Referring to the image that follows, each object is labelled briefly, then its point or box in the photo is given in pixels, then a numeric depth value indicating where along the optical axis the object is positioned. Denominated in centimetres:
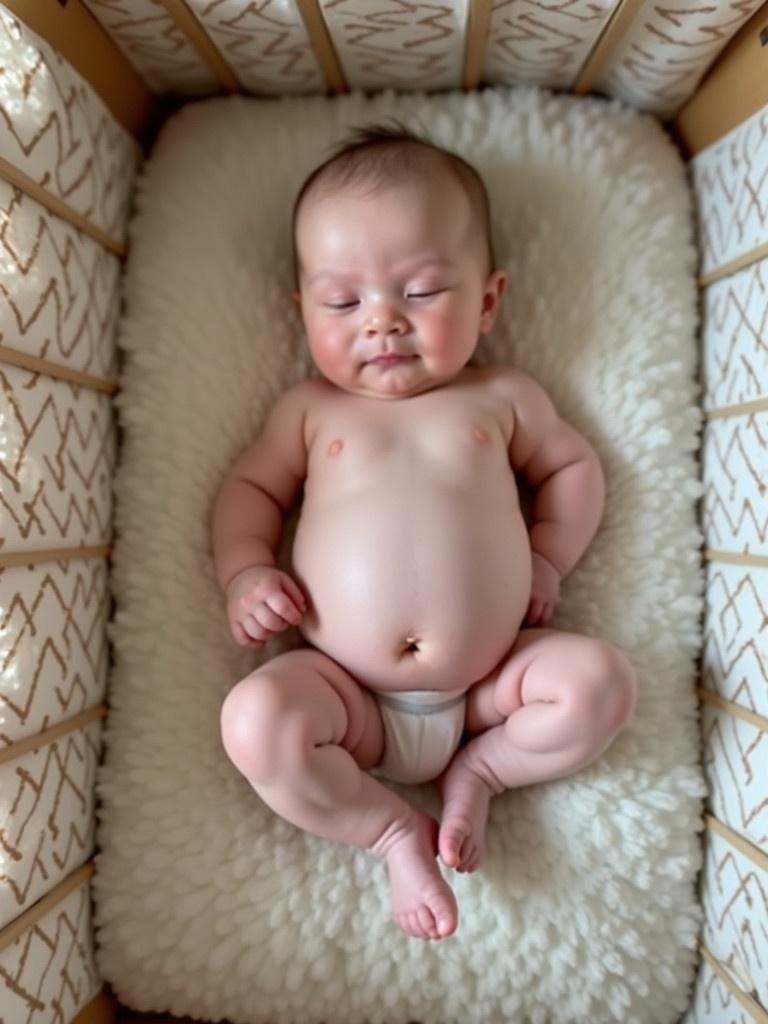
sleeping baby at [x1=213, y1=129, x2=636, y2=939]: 95
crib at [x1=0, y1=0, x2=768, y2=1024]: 90
